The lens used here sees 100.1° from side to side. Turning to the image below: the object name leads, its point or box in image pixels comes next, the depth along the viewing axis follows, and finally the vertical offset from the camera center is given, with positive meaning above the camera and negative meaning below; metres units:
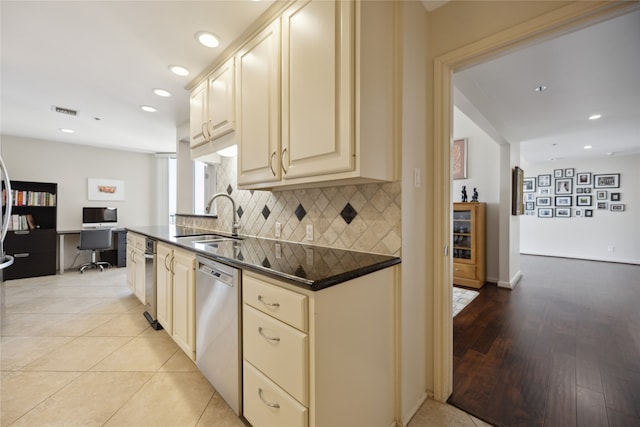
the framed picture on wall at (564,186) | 6.59 +0.69
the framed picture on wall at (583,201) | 6.34 +0.30
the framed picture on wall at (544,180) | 6.91 +0.85
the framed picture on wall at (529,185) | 7.10 +0.76
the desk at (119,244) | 5.14 -0.63
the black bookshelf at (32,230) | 4.27 -0.31
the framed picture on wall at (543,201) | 6.89 +0.32
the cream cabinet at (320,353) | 1.01 -0.59
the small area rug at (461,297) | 3.15 -1.11
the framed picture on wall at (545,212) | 6.88 +0.02
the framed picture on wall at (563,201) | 6.60 +0.31
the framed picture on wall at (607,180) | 5.99 +0.76
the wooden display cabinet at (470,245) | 4.00 -0.48
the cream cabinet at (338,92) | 1.21 +0.59
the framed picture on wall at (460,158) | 4.51 +0.92
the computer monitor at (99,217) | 5.05 -0.10
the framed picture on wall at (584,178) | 6.36 +0.84
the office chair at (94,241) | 4.61 -0.51
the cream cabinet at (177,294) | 1.78 -0.61
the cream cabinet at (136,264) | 2.75 -0.58
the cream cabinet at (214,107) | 2.01 +0.88
